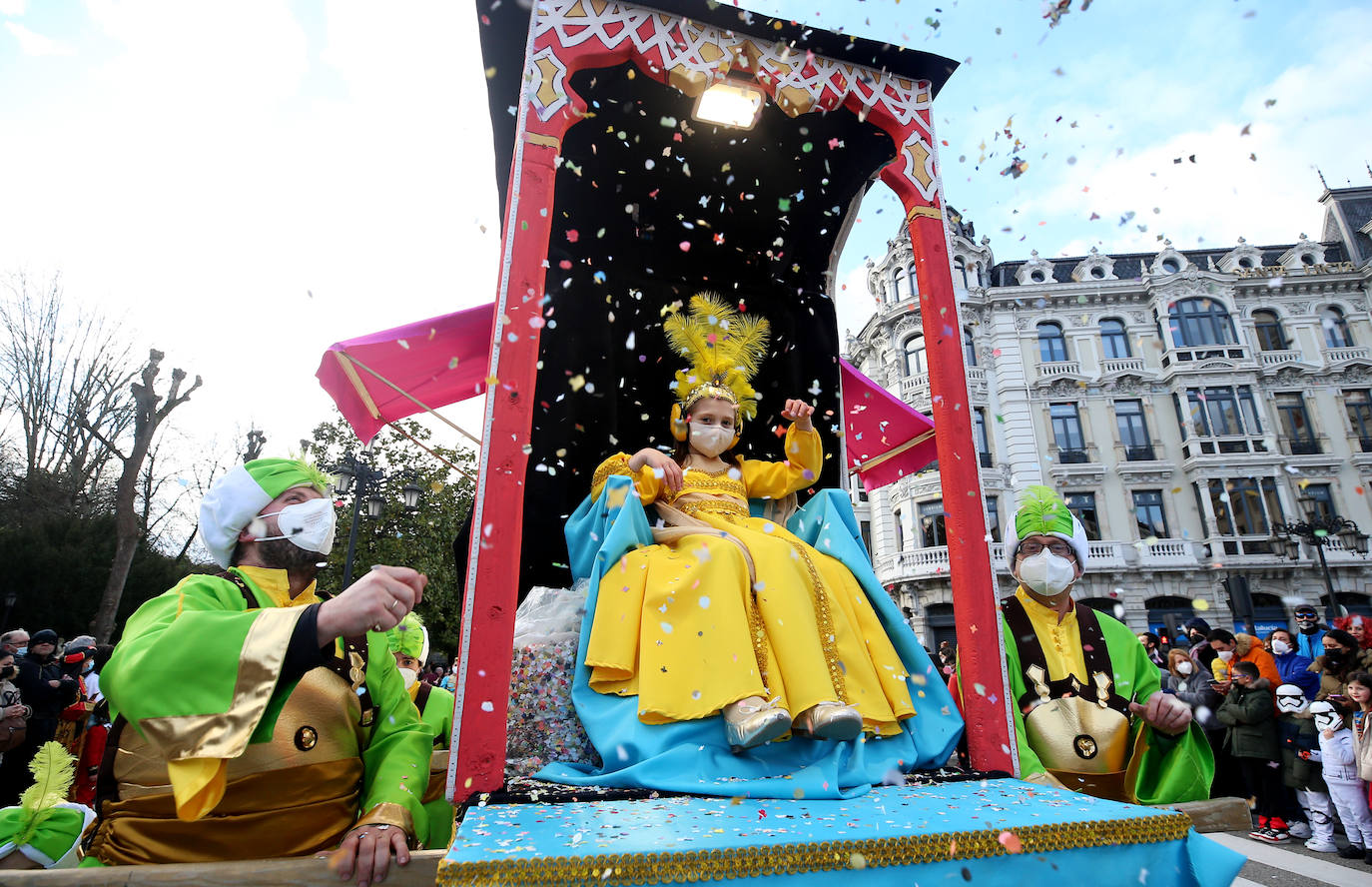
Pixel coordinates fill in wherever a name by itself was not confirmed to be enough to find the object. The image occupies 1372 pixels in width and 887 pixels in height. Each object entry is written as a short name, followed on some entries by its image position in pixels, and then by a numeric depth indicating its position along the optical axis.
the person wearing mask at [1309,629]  6.80
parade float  1.74
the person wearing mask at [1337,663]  5.49
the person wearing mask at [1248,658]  6.24
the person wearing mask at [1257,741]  5.86
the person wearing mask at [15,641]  5.99
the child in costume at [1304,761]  5.51
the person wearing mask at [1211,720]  6.30
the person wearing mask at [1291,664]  5.93
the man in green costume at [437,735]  2.35
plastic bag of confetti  2.60
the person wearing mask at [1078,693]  2.57
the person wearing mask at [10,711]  5.15
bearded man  1.58
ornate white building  19.25
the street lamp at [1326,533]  16.78
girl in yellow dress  2.34
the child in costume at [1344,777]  5.14
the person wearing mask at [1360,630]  6.03
